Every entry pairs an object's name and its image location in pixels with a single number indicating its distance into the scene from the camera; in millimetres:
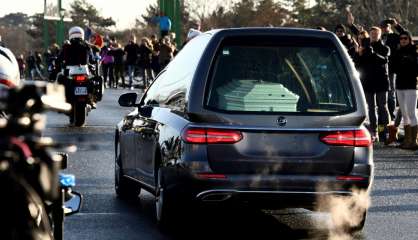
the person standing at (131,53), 40469
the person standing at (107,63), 44031
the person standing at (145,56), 37309
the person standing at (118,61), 43528
